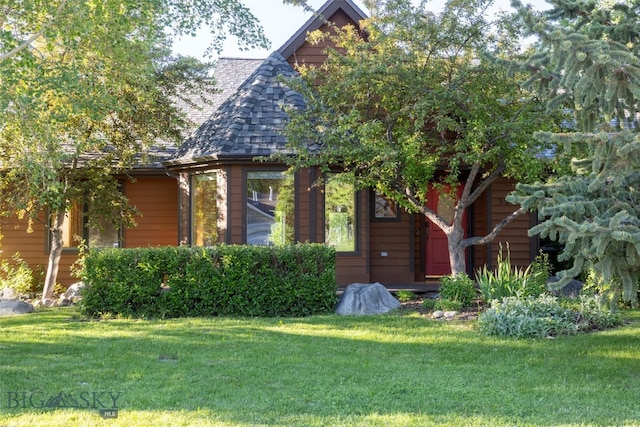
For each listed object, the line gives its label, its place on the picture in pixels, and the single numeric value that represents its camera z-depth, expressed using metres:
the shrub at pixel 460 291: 9.69
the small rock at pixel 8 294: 12.09
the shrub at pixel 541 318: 7.67
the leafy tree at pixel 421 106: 9.36
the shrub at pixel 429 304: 9.84
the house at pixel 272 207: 11.21
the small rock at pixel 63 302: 11.65
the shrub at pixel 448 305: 9.42
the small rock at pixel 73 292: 11.94
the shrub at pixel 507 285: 9.14
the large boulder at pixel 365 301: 9.59
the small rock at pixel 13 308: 10.48
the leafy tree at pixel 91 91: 7.88
